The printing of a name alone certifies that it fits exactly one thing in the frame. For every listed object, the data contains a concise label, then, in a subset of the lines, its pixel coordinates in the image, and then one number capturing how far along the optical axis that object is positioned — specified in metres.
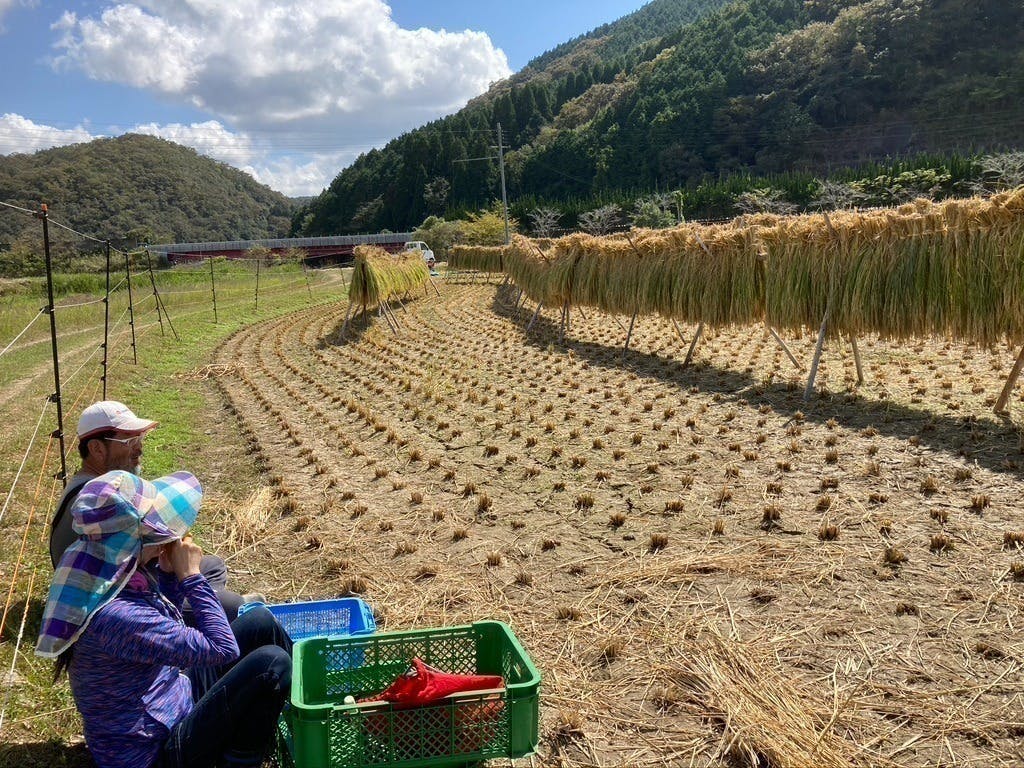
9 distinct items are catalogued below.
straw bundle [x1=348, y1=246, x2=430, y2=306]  18.70
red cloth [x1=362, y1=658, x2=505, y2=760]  2.60
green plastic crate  2.54
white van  41.69
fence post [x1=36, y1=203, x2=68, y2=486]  5.08
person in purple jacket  2.50
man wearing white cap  3.26
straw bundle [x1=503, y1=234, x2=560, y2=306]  17.32
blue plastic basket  3.99
